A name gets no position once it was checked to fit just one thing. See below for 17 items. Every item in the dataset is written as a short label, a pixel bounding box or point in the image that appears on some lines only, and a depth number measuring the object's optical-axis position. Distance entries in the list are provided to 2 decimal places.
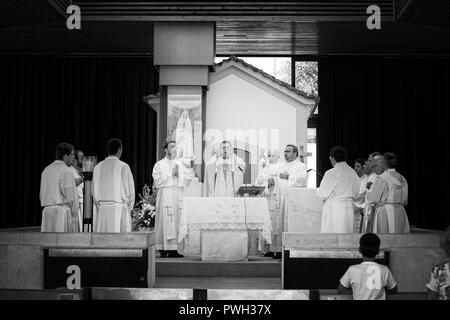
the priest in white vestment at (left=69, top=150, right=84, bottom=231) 12.75
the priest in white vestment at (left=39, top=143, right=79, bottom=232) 9.32
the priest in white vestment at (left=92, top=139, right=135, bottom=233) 9.59
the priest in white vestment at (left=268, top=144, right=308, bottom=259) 11.77
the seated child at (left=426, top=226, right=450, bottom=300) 5.07
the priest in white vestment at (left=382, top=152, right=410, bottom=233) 10.21
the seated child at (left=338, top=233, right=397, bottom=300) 5.44
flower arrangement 13.66
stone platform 8.51
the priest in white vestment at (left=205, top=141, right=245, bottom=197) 12.21
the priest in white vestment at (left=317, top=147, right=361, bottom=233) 9.88
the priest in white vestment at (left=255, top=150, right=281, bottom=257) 11.97
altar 10.69
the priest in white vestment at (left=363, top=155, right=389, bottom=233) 10.02
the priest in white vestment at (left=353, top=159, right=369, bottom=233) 11.68
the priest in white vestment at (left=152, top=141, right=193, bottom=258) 11.54
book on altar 10.90
